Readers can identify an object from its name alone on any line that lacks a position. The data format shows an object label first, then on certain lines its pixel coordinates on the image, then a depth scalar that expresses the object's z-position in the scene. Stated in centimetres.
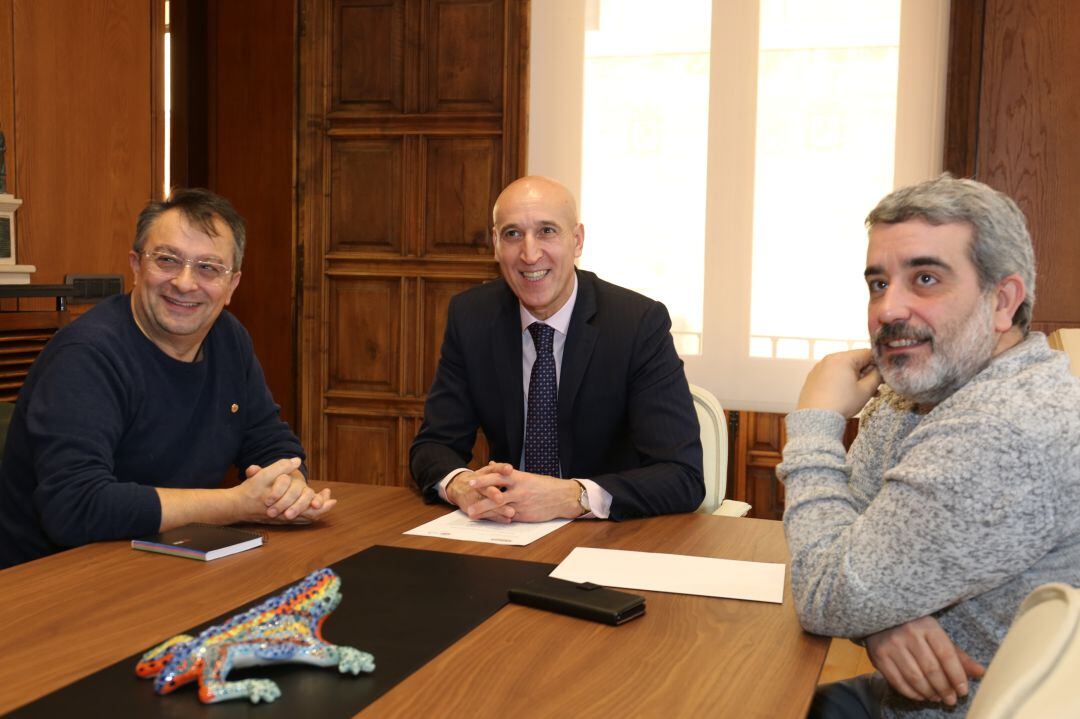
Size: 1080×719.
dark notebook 161
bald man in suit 229
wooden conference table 110
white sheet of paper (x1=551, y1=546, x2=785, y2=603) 151
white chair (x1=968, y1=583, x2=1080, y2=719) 64
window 390
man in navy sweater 171
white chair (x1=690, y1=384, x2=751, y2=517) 243
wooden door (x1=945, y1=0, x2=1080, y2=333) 351
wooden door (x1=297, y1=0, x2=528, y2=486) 425
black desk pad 104
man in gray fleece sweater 120
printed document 177
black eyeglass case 135
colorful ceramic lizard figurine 106
